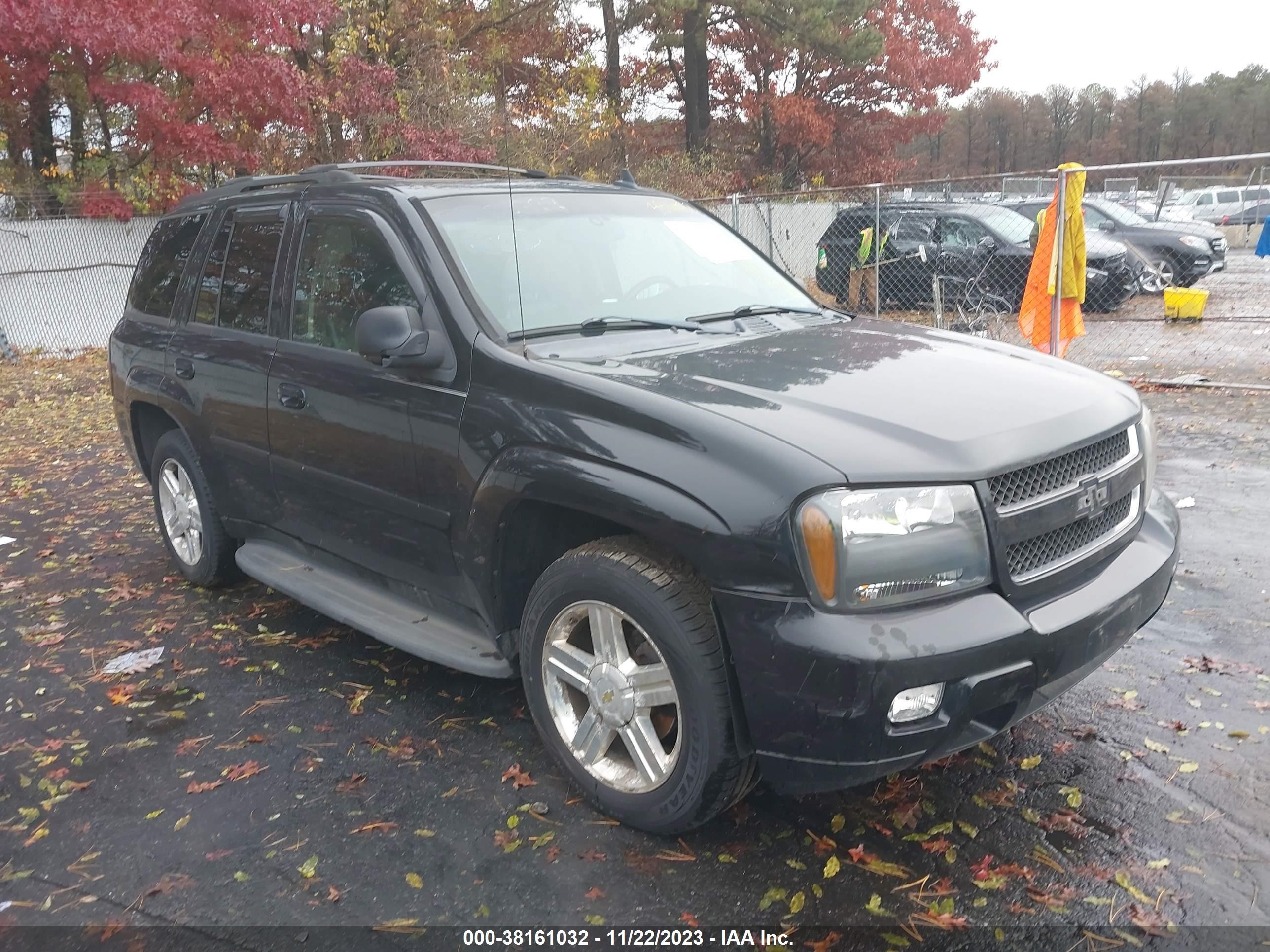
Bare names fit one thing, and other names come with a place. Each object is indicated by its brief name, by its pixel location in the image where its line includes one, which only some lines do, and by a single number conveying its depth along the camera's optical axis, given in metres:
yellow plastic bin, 13.49
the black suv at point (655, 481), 2.52
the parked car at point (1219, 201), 28.34
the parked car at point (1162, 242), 17.39
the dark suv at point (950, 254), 14.45
